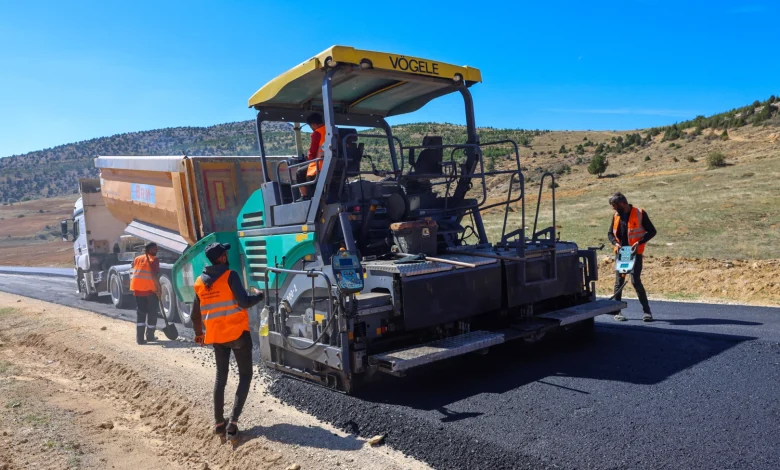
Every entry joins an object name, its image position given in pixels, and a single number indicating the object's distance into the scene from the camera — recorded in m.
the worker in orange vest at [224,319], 4.72
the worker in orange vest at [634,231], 7.18
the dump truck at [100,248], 12.17
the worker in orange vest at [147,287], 8.55
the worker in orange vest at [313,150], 5.76
